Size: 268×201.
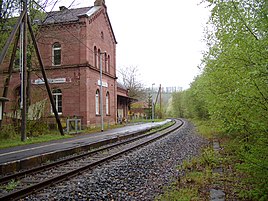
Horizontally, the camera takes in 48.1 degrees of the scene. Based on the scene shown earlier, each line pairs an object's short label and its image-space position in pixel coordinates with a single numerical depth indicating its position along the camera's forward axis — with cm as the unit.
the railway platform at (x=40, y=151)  957
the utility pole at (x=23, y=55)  1594
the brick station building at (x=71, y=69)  2886
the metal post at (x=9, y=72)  1680
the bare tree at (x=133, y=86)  6431
